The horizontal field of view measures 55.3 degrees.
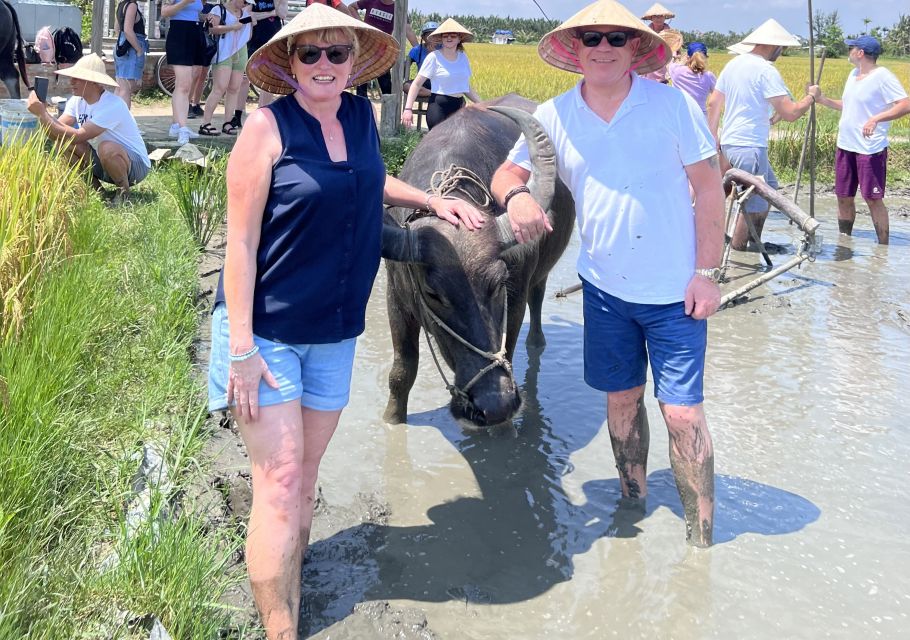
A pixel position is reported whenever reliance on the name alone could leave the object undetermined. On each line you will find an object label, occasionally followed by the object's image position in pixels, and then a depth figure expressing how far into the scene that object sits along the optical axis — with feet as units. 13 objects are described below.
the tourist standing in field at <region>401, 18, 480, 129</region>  32.01
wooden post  36.70
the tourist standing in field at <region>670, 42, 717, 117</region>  28.81
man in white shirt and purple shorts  28.94
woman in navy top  8.38
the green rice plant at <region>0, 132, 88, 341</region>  13.10
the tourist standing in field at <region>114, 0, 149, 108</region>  33.47
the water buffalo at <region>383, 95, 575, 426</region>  11.66
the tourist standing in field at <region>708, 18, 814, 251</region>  25.75
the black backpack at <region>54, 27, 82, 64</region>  40.29
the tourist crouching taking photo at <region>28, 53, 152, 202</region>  24.30
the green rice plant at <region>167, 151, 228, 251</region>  22.16
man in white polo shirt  10.51
